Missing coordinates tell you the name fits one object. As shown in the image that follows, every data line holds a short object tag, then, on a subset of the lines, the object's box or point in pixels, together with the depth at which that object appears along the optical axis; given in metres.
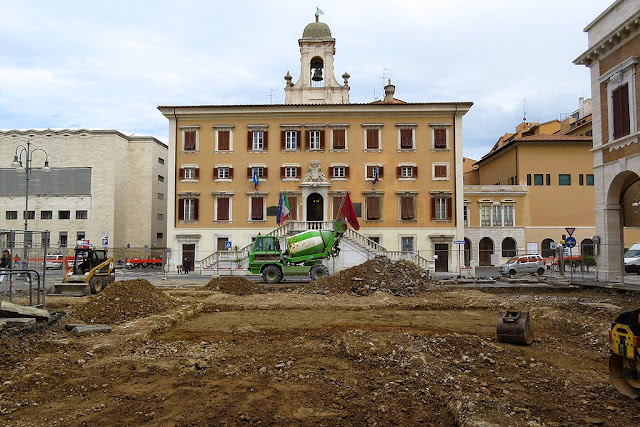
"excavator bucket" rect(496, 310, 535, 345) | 10.26
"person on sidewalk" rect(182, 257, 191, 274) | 35.35
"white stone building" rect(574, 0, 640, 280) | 21.73
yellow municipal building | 37.41
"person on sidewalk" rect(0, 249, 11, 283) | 12.43
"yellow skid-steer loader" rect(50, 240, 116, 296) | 20.52
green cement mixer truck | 27.25
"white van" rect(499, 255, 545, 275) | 32.88
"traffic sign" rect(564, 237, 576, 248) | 24.17
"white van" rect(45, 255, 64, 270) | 25.61
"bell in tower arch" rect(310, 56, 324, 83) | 42.69
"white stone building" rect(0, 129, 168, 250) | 50.03
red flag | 31.58
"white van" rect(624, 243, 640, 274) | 30.94
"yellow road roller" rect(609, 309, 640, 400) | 6.19
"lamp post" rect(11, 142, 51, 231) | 49.75
